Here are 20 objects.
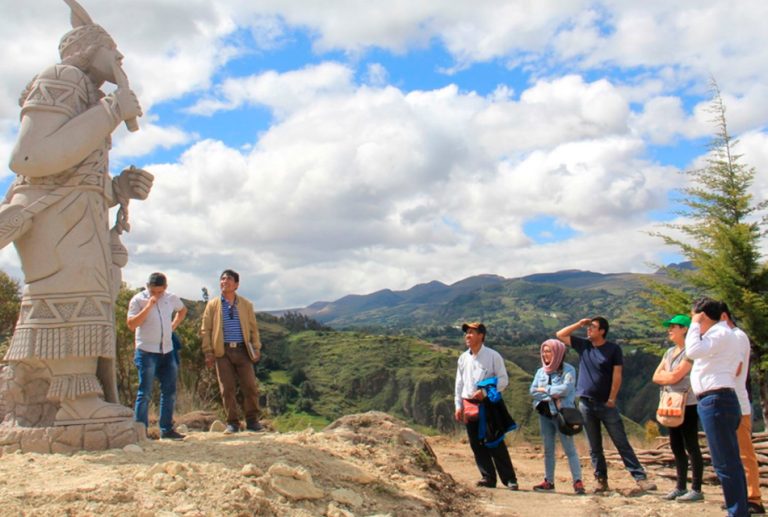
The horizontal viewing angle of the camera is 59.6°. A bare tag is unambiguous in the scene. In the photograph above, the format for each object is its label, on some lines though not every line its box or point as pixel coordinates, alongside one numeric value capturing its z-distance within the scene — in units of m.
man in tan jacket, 7.65
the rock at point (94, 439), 5.69
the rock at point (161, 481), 4.68
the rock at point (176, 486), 4.64
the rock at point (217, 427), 8.01
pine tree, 12.88
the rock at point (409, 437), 7.40
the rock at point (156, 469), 4.86
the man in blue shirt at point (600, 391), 7.21
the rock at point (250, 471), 5.07
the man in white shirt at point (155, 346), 7.16
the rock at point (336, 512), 4.93
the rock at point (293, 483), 5.05
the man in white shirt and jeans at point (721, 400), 5.37
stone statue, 5.81
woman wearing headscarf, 7.18
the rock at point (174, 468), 4.87
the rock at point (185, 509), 4.38
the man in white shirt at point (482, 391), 7.34
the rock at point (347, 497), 5.27
